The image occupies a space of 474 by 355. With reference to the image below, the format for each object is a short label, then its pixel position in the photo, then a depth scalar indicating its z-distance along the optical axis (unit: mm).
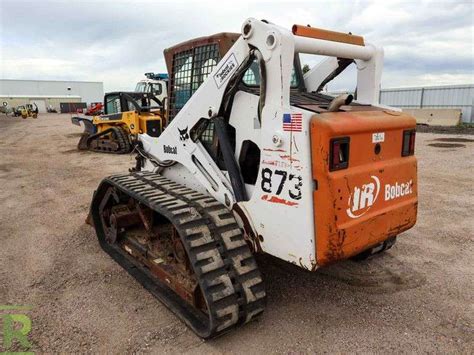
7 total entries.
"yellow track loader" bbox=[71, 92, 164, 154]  12672
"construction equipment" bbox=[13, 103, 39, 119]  37469
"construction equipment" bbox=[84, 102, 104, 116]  24673
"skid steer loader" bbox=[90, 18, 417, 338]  2688
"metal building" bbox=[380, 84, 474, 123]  23984
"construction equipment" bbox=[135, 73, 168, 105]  16658
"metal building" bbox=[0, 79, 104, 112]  78081
